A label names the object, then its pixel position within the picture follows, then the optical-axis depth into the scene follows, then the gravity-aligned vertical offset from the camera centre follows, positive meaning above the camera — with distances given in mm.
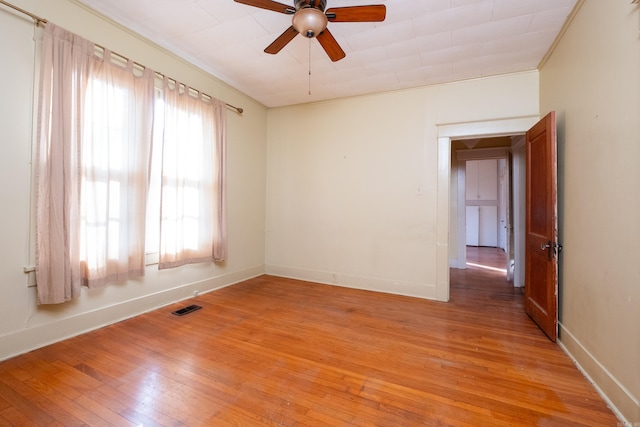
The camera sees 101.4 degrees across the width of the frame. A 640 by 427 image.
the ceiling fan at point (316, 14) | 1902 +1497
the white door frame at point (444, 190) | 3562 +354
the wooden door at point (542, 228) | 2418 -127
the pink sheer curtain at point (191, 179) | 3158 +471
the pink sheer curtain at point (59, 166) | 2160 +405
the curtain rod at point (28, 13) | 1988 +1588
